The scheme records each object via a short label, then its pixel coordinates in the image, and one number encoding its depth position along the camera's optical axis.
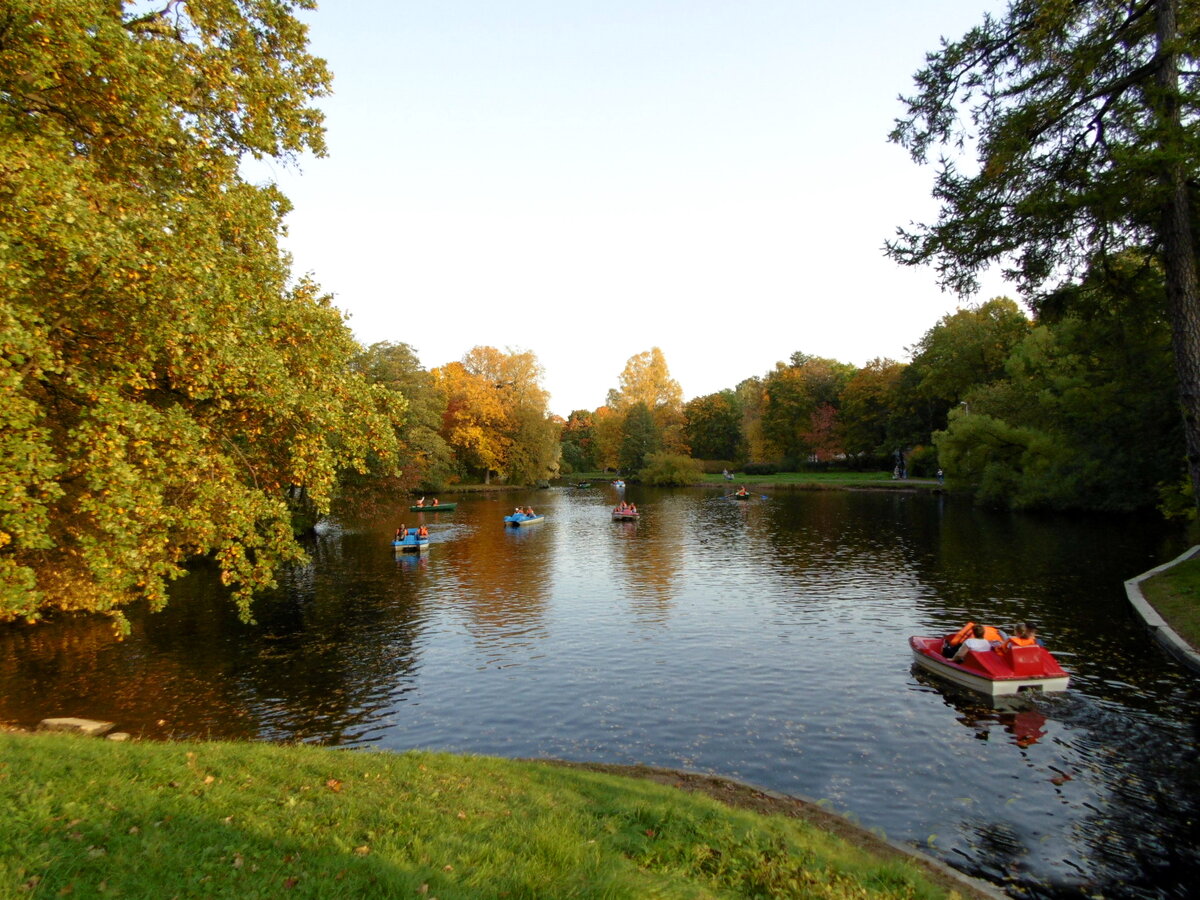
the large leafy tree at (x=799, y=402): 108.44
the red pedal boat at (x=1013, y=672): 16.02
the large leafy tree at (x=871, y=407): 95.00
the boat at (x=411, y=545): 40.09
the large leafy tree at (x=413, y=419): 48.34
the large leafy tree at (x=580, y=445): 138.62
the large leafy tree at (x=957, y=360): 80.31
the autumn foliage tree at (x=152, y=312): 10.05
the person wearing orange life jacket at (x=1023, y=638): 16.33
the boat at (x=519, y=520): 53.56
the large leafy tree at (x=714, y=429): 126.31
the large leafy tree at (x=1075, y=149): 15.79
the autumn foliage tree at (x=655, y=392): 123.88
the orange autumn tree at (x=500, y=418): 92.50
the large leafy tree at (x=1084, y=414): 20.80
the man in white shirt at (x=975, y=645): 16.75
